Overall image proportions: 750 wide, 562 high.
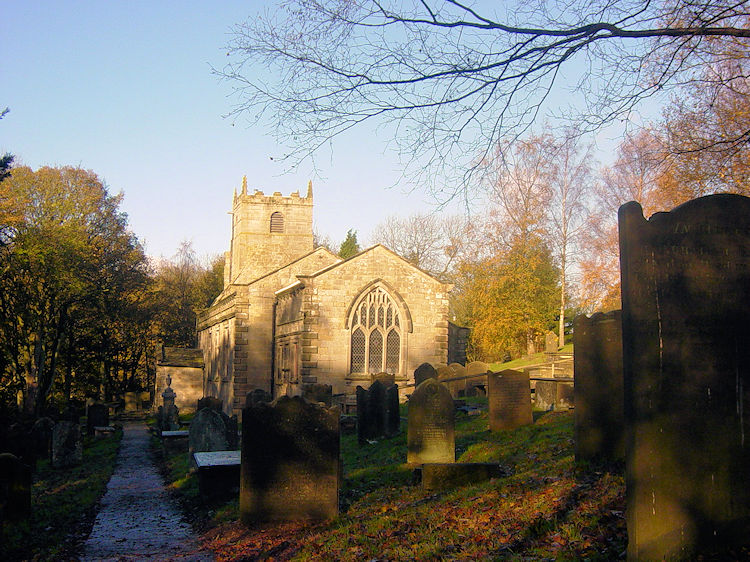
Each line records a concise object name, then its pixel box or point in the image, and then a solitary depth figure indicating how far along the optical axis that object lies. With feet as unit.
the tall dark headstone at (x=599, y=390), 26.30
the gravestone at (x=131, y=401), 134.41
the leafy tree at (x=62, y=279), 99.86
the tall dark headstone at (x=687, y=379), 14.96
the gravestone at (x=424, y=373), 65.10
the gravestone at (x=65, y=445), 53.62
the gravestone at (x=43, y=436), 59.31
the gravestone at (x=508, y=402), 43.80
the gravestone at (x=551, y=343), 93.09
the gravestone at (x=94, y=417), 87.66
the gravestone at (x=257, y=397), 61.00
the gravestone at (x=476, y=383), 74.38
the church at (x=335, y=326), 89.45
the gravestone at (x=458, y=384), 71.00
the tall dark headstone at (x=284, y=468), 27.22
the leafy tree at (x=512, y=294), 131.03
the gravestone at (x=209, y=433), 44.47
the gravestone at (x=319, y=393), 65.92
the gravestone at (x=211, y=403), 70.57
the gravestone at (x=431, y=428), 36.78
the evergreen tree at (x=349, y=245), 199.96
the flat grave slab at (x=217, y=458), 34.14
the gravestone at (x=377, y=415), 50.83
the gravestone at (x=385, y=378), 71.49
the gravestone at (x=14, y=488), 29.32
